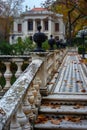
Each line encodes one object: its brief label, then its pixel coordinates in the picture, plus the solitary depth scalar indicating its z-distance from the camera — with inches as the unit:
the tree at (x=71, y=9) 1048.8
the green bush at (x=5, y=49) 917.2
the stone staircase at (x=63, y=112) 237.3
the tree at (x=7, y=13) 2136.8
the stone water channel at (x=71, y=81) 365.9
